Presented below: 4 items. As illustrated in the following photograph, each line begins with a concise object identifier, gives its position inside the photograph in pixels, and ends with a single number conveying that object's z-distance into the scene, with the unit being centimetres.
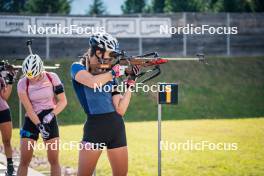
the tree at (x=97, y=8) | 6425
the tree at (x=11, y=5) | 6227
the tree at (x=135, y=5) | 6669
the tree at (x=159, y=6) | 5766
